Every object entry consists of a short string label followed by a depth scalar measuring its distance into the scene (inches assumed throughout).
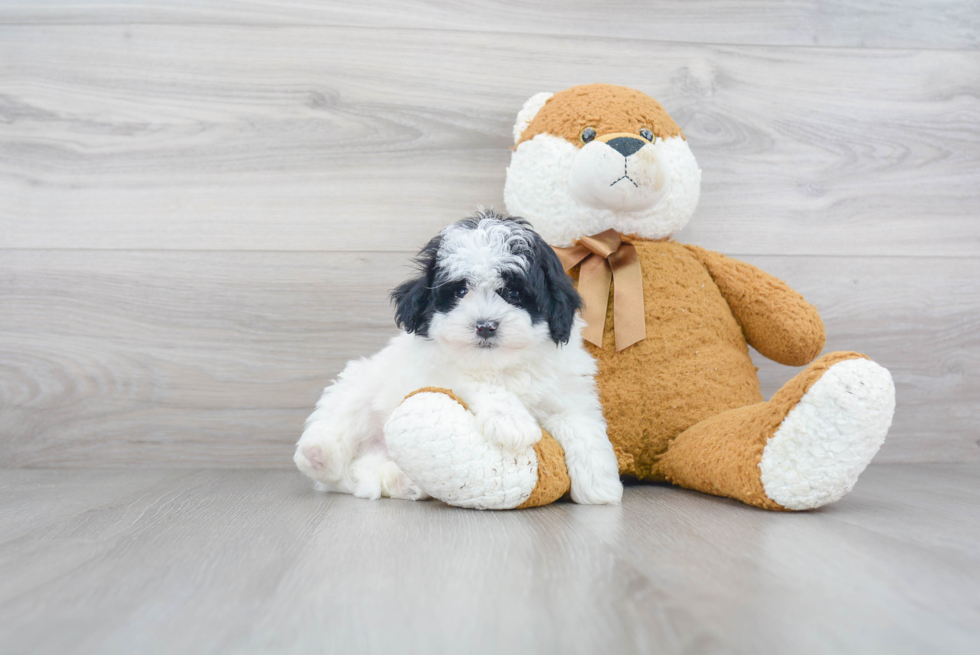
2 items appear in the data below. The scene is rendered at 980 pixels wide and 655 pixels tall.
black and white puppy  35.2
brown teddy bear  35.3
